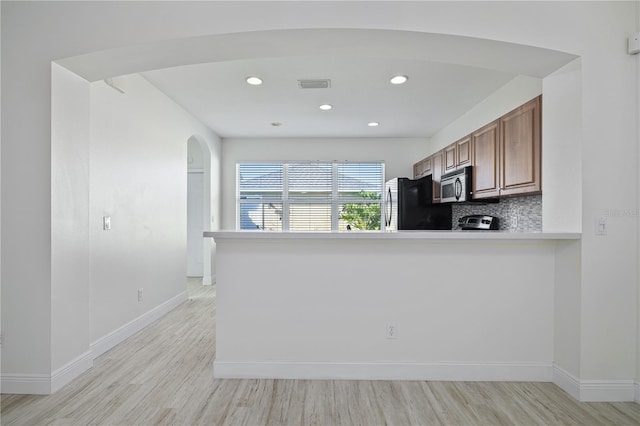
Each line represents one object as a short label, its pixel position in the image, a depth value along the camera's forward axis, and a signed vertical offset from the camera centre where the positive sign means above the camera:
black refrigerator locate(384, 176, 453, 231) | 5.06 +0.08
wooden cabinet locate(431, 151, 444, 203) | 4.86 +0.59
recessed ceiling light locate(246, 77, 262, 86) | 3.58 +1.33
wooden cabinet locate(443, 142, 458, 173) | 4.34 +0.69
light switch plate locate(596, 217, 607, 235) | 2.19 -0.07
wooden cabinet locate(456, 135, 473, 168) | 3.93 +0.69
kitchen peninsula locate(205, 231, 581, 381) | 2.43 -0.64
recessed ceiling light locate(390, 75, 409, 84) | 3.53 +1.33
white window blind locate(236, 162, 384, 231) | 6.51 +0.31
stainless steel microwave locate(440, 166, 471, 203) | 3.86 +0.31
